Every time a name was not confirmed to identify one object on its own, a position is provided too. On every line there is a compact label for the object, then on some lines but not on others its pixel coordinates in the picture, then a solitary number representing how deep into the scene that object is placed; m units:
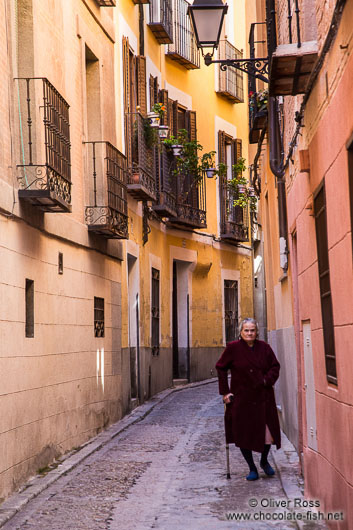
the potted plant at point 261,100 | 13.78
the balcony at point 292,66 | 7.04
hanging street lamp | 10.64
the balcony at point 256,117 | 13.91
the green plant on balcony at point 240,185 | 24.02
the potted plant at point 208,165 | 22.93
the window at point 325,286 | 6.77
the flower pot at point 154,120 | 17.86
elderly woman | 9.79
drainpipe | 11.58
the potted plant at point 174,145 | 20.50
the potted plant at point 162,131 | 18.12
